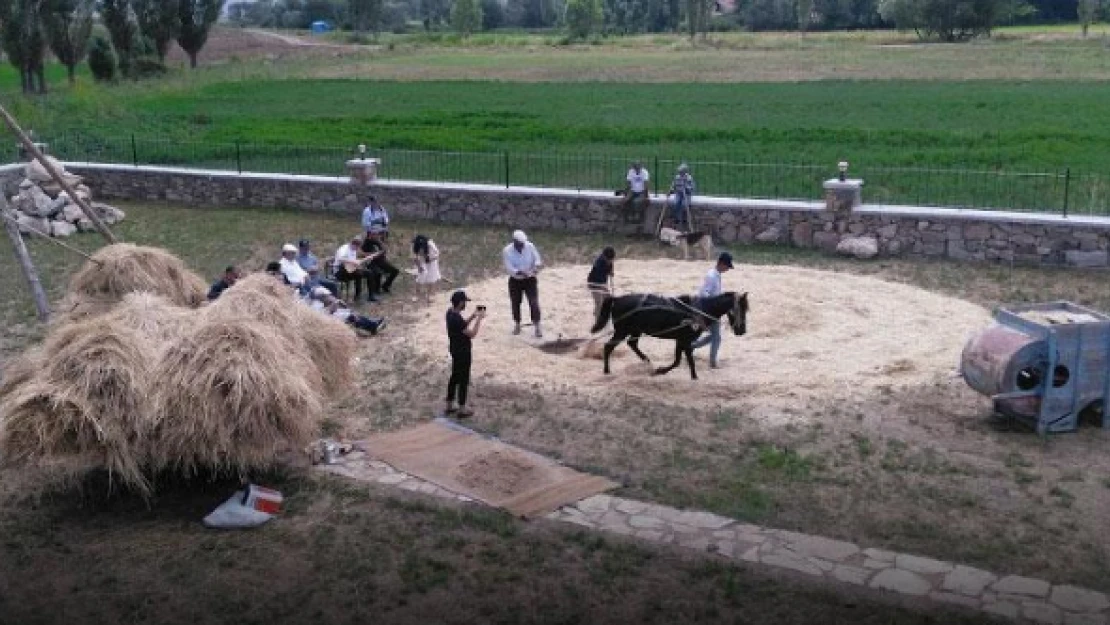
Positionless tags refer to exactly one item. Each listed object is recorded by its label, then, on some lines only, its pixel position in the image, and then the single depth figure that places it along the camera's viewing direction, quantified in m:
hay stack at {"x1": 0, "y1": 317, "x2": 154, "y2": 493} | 11.20
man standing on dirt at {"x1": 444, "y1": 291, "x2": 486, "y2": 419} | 13.62
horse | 14.75
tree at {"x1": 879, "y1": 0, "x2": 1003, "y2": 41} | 84.88
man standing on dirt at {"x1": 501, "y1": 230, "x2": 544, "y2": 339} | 16.77
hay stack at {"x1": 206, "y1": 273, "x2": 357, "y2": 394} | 12.97
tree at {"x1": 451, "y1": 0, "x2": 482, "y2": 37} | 115.81
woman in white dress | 19.86
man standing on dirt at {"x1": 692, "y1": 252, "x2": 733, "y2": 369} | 14.91
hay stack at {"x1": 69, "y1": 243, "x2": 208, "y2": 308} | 16.11
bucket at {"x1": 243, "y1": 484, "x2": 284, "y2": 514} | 11.55
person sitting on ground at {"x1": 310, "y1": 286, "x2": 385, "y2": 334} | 17.42
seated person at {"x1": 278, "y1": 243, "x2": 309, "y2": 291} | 17.25
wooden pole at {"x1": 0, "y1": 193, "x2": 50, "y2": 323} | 17.16
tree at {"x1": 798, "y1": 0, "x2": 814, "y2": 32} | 98.75
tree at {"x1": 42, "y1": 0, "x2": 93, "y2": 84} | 60.59
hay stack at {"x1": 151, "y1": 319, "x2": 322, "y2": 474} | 11.34
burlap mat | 11.83
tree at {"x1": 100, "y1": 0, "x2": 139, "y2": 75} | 65.81
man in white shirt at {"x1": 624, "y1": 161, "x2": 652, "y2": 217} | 22.78
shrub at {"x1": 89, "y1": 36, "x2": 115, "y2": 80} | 63.19
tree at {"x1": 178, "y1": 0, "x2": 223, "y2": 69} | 72.81
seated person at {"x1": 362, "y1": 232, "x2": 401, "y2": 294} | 19.56
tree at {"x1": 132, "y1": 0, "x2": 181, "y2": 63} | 70.44
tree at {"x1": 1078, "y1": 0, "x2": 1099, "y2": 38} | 80.12
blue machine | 12.91
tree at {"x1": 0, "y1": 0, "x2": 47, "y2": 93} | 57.03
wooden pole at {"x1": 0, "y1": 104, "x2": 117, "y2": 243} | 17.03
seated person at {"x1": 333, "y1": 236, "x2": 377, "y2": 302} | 19.12
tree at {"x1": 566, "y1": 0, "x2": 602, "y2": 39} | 108.38
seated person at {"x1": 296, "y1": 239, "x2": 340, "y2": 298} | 18.11
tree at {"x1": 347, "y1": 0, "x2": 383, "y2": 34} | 109.06
